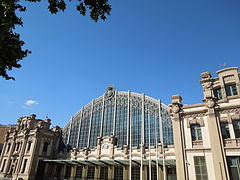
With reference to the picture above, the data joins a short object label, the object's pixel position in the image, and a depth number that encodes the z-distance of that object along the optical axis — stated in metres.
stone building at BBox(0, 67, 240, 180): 19.70
